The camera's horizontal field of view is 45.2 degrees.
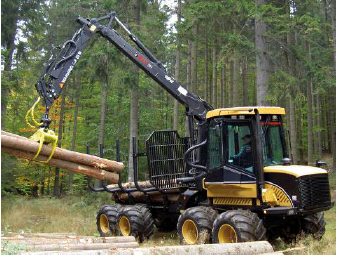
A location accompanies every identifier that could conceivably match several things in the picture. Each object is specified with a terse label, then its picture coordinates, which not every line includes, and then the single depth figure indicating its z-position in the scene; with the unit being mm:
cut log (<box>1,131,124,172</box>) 7145
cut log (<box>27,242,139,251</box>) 7176
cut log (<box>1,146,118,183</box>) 7477
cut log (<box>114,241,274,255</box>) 6512
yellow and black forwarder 8375
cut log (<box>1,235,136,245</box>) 7940
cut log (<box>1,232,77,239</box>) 9272
